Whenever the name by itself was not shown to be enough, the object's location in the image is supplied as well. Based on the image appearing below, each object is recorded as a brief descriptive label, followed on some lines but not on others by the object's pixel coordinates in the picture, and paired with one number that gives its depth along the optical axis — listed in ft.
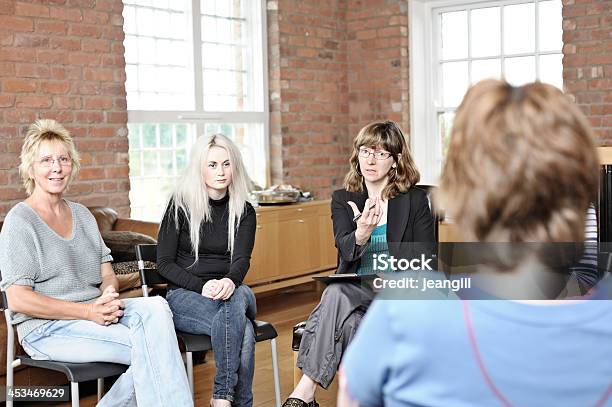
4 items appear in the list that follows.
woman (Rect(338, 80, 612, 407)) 3.27
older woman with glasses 10.14
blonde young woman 11.31
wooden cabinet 19.95
